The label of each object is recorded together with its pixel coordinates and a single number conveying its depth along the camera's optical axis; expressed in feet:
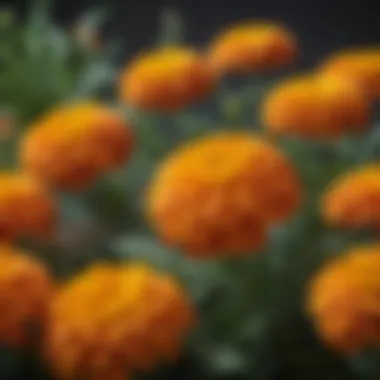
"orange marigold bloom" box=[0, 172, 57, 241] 2.90
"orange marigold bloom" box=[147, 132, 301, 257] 2.81
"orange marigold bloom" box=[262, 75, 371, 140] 3.12
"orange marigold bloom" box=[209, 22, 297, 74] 3.46
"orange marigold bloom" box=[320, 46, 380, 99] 3.40
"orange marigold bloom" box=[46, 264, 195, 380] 2.71
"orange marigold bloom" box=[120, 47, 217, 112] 3.25
